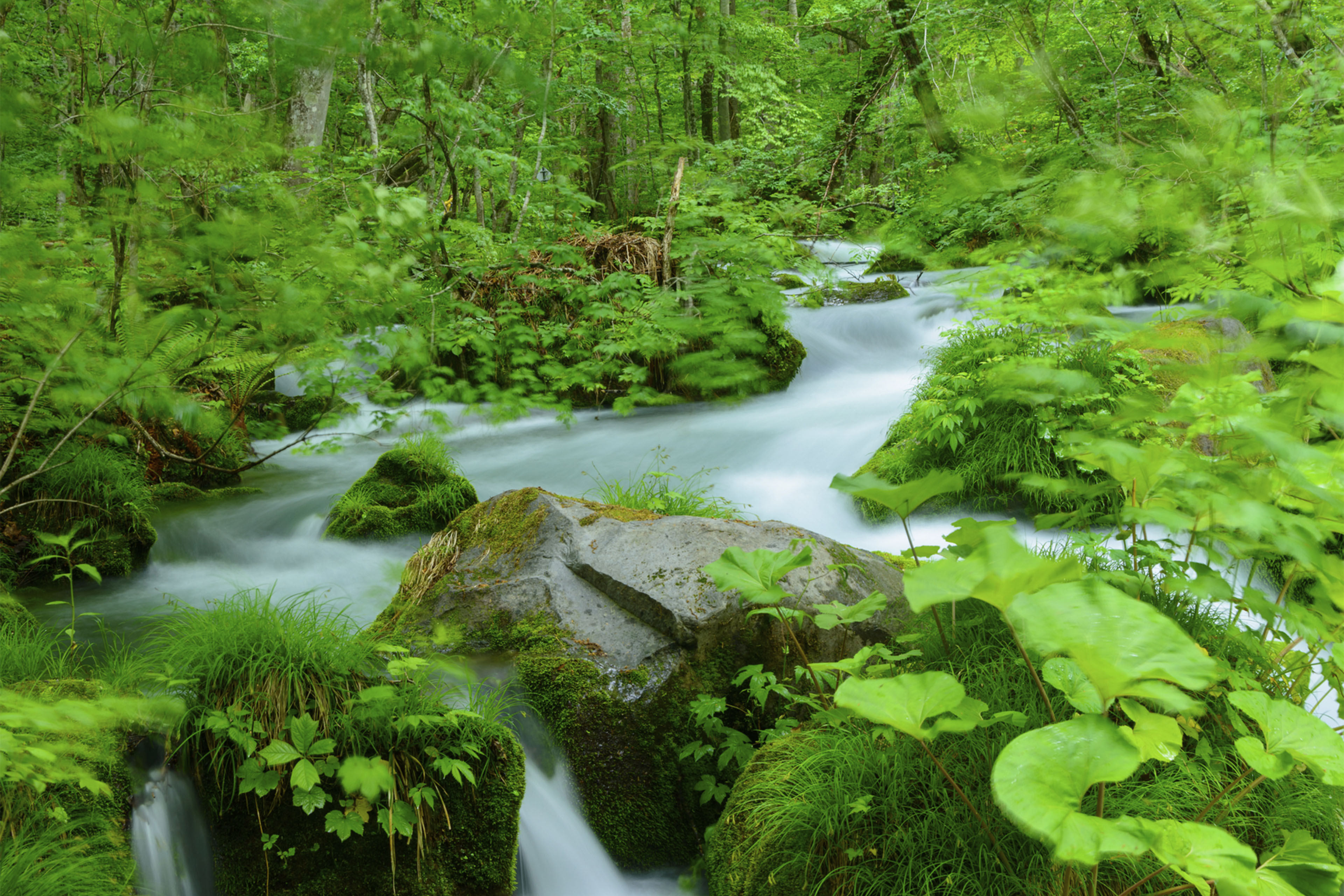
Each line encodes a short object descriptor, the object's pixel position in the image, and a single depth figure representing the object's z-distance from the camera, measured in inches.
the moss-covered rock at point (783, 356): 287.1
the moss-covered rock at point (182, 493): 201.9
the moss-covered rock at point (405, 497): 185.0
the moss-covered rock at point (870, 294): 350.9
